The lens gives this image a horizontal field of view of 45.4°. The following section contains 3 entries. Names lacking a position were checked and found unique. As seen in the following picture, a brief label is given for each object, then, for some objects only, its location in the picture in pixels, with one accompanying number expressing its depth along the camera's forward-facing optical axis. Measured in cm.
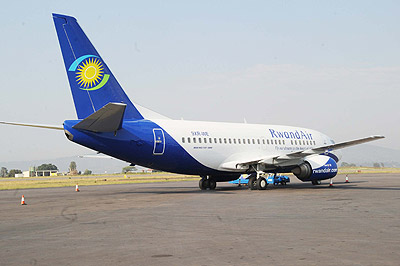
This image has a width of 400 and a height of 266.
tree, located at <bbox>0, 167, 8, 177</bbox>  19312
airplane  2295
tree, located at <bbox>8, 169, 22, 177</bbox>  18125
